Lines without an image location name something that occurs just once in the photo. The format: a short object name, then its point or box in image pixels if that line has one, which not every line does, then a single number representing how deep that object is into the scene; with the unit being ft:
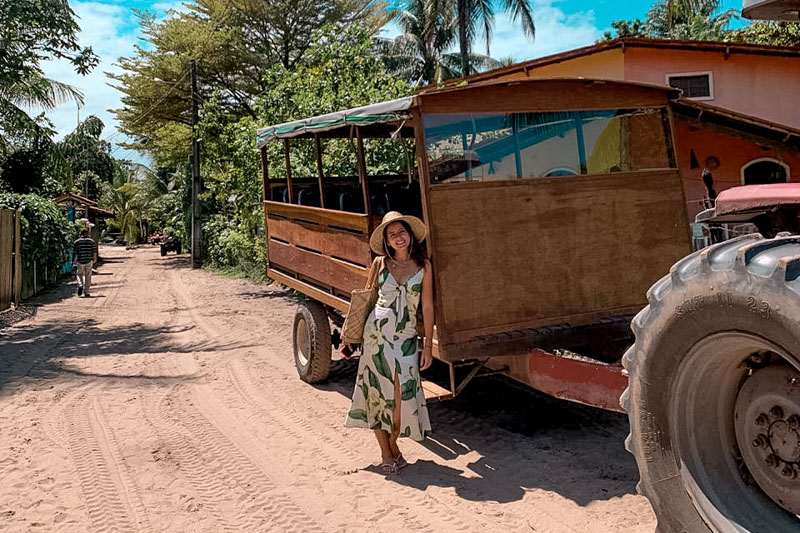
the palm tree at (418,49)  114.21
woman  15.51
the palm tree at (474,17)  97.86
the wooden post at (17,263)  49.01
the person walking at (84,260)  55.52
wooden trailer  15.67
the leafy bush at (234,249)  55.21
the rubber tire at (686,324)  7.46
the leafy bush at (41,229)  54.49
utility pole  81.41
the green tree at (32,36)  36.11
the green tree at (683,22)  72.28
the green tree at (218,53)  79.51
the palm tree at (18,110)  39.09
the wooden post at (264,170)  27.85
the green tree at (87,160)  82.74
